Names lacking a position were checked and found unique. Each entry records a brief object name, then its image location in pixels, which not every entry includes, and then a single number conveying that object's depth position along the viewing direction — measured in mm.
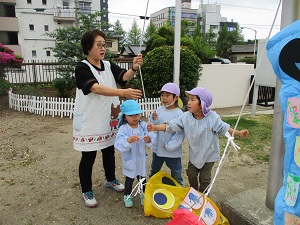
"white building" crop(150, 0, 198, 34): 68438
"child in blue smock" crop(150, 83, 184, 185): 2689
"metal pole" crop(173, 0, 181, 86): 6100
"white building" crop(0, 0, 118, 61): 25078
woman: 2463
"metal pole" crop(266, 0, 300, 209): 2039
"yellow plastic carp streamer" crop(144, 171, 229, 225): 2352
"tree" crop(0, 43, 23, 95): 8508
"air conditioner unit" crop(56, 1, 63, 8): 27562
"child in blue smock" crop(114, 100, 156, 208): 2558
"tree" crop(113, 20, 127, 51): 37262
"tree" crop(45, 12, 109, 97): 7961
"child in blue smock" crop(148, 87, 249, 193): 2443
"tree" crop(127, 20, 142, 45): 39744
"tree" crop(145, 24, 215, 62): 8520
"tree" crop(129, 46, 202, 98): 7461
